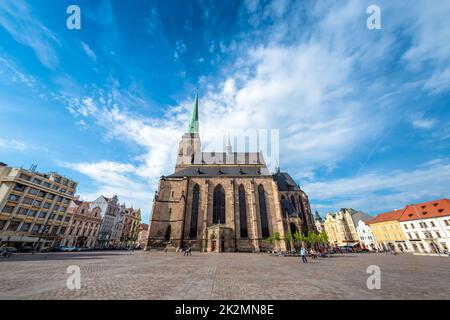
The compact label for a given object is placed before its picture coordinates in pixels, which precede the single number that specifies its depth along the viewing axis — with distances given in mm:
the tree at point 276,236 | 27664
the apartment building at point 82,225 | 43344
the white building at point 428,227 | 34188
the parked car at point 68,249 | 32719
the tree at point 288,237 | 28025
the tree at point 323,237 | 26667
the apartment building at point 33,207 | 31047
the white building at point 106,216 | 51931
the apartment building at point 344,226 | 57750
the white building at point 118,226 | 56531
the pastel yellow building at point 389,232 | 41909
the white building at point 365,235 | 50169
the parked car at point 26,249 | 29422
